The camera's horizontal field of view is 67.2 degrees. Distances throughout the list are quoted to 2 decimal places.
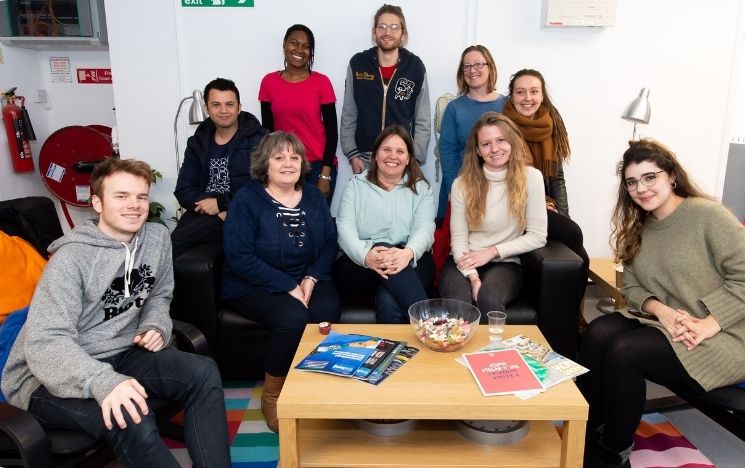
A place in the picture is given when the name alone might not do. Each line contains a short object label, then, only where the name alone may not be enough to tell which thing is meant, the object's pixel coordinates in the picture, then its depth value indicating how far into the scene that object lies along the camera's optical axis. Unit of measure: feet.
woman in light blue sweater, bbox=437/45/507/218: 9.88
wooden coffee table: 5.06
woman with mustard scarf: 9.45
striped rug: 6.50
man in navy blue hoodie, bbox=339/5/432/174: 10.20
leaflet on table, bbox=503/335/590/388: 5.51
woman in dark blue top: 7.75
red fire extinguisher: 13.25
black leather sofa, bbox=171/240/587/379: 7.80
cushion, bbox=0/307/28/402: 5.45
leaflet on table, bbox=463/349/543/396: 5.27
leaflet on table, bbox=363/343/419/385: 5.46
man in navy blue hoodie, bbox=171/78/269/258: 9.35
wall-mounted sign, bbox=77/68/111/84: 14.58
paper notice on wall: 14.52
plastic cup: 6.37
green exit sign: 11.34
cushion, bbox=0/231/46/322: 5.75
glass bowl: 6.07
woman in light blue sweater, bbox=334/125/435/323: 8.49
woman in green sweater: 5.87
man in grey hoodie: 5.03
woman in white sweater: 8.32
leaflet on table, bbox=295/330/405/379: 5.61
